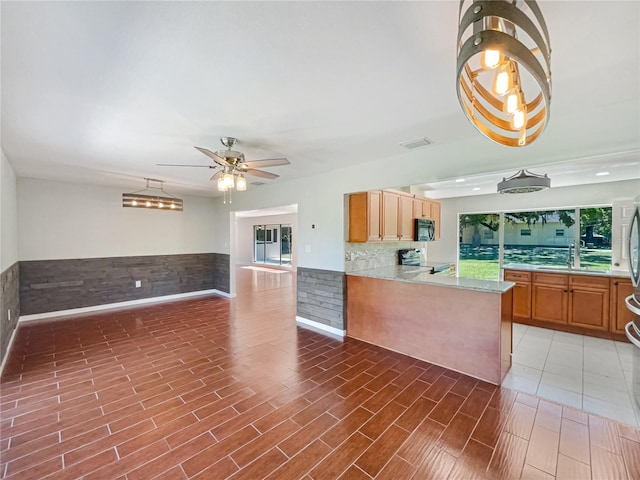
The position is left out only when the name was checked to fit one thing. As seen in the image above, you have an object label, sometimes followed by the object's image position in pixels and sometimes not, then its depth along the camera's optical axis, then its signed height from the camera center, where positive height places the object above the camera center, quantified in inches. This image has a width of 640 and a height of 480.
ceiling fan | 104.8 +27.3
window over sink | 197.3 -2.6
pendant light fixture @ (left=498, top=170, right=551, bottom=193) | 121.8 +23.5
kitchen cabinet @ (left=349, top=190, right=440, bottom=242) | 160.6 +12.8
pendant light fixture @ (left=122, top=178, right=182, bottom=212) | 198.7 +25.2
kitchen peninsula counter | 112.8 -38.0
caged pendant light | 31.4 +22.5
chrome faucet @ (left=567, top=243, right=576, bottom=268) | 208.7 -14.0
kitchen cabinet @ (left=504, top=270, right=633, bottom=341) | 152.1 -38.3
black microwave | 203.8 +4.4
